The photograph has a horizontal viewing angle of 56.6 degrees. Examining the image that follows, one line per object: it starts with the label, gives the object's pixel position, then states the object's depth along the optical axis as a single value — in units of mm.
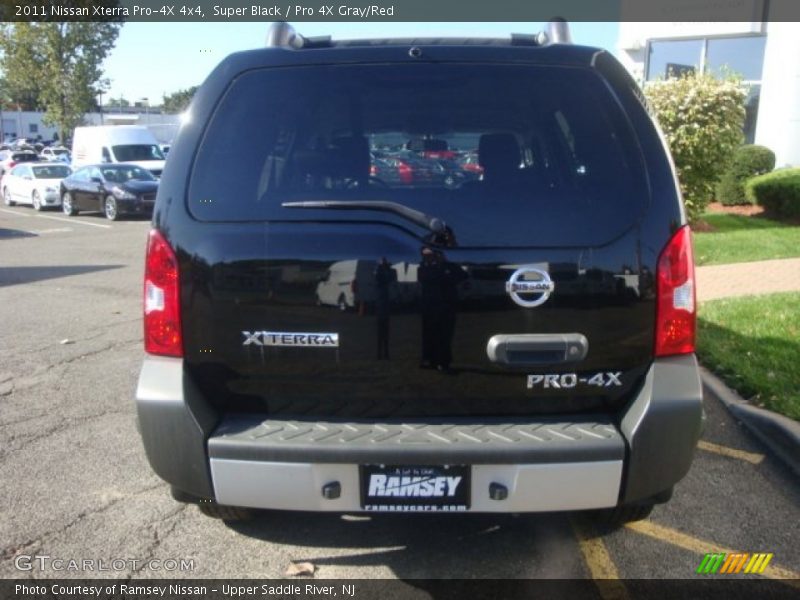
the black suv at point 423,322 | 2576
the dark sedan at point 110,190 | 19594
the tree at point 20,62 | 37688
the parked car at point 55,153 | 40462
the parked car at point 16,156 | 37500
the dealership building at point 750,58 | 16953
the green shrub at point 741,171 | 15469
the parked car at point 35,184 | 23656
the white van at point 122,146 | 24844
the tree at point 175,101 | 103875
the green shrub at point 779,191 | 13109
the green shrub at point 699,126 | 11602
